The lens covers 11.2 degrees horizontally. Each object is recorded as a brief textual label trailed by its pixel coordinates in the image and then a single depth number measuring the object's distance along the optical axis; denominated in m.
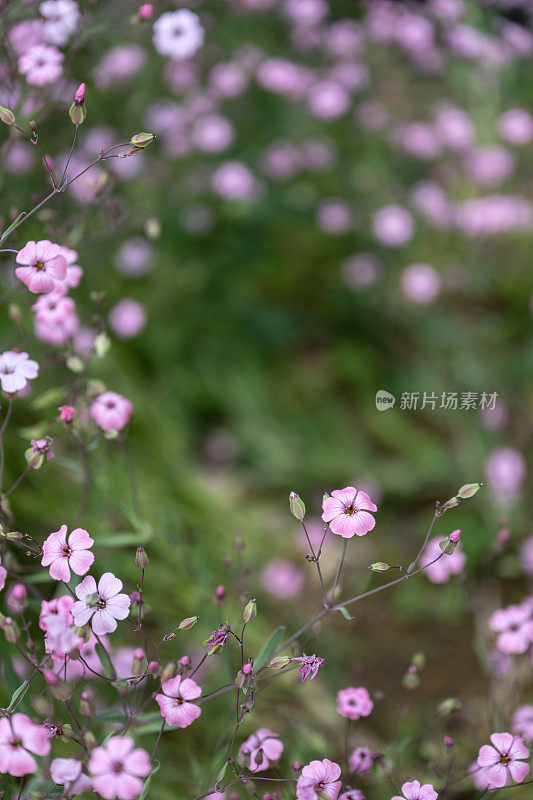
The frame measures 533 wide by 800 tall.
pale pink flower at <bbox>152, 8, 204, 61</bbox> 1.28
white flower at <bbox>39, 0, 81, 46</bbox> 1.24
